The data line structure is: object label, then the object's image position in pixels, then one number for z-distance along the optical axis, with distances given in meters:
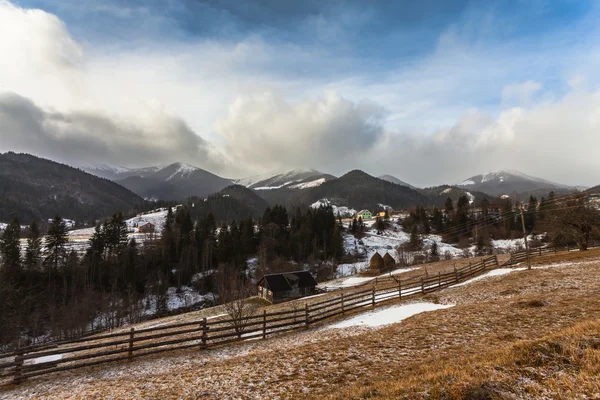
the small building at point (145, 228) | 144.35
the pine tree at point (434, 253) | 91.55
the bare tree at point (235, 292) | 20.13
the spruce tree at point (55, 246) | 72.00
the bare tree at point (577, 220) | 40.34
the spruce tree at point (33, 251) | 68.94
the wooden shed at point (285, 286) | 56.16
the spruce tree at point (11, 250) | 64.56
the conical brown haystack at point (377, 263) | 71.56
